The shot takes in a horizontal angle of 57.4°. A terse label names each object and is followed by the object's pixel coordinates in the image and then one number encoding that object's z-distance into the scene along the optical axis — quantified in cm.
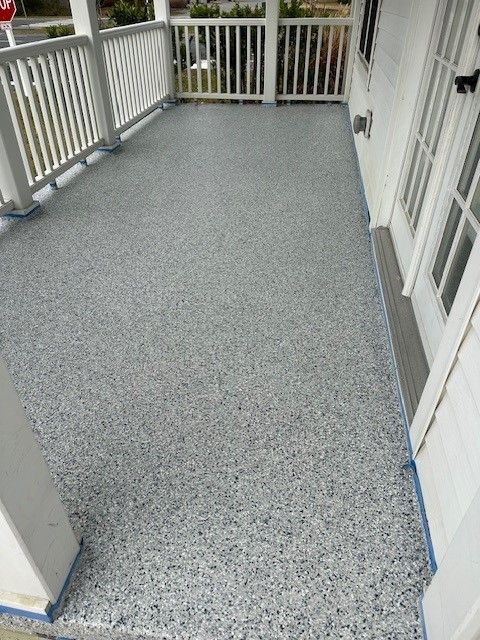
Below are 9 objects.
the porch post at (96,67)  337
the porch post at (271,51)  495
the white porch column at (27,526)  79
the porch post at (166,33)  504
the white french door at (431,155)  160
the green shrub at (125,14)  552
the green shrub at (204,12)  539
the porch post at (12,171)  254
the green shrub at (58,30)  419
